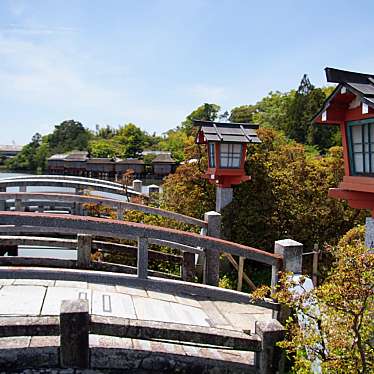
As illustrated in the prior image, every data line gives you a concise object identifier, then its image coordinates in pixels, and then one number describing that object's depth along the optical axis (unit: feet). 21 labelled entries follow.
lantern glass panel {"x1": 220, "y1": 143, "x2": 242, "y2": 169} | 36.50
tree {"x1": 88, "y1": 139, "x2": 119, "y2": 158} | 195.66
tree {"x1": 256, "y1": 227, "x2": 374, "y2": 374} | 11.95
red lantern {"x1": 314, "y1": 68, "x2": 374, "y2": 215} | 18.42
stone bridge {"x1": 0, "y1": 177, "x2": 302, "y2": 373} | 13.08
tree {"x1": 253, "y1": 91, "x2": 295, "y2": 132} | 180.59
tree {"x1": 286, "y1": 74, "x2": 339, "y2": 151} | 142.00
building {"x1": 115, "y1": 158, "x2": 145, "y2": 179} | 142.41
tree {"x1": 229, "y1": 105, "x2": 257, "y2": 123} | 211.61
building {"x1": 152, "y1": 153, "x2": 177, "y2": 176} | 142.41
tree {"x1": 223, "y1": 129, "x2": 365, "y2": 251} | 37.65
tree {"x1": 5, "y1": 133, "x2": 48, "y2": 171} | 186.50
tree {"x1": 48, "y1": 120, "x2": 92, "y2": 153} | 232.73
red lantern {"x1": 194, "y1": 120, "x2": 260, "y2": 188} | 36.19
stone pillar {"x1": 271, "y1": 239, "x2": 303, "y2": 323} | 21.63
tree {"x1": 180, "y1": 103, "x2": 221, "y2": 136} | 253.65
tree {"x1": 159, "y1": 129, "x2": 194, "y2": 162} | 171.83
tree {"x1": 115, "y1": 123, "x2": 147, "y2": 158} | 191.31
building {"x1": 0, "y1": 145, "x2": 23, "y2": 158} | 253.44
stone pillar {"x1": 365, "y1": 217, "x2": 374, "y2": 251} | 19.16
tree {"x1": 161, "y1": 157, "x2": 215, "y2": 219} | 41.63
